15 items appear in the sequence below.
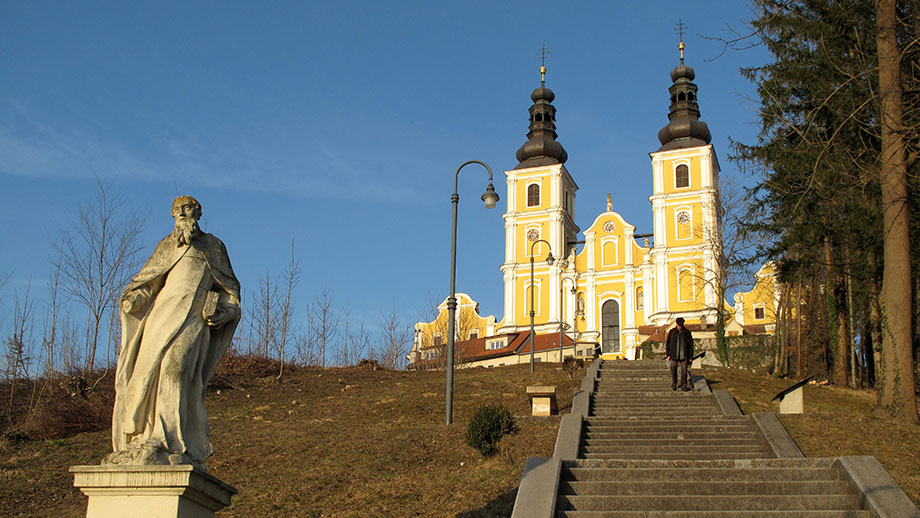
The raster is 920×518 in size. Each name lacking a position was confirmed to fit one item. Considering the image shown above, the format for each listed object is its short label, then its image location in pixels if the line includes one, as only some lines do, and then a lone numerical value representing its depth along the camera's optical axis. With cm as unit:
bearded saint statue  616
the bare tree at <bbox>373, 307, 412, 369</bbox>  4854
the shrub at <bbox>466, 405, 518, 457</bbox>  1254
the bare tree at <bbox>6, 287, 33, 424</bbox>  1998
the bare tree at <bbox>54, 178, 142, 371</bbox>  2142
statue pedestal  583
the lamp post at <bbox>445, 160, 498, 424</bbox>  1625
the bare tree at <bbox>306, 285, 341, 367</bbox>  3973
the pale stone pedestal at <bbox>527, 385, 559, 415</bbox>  1672
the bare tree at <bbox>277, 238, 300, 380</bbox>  2635
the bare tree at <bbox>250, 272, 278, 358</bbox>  3222
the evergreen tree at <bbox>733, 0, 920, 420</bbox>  1630
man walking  1903
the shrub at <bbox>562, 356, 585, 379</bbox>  2394
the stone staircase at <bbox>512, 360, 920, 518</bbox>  898
